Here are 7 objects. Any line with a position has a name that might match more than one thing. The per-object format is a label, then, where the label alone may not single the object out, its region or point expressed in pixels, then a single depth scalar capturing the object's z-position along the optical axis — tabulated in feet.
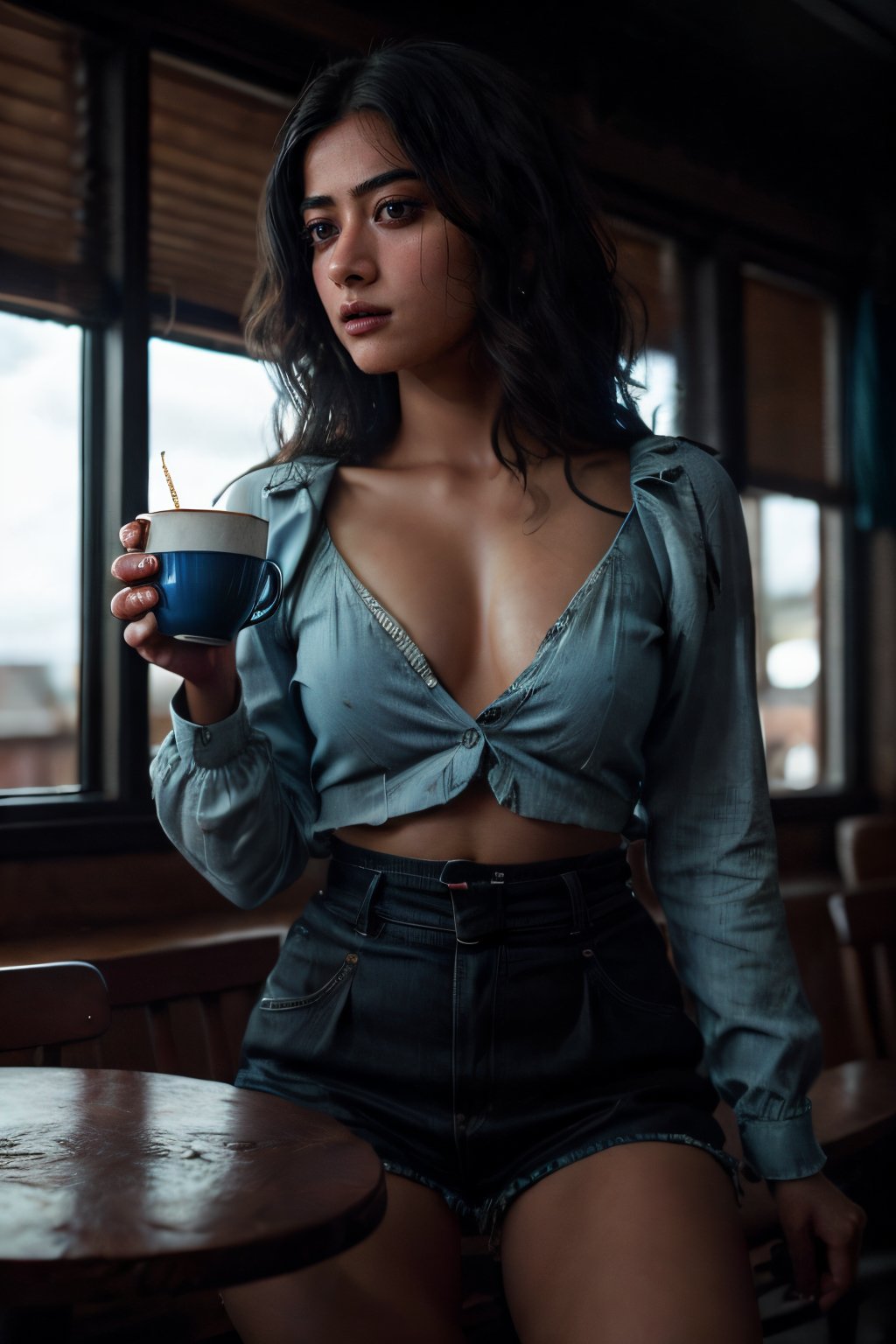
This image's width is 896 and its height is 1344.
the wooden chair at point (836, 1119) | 5.25
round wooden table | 2.07
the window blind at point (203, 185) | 8.73
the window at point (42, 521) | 7.97
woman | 3.38
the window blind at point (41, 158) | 7.91
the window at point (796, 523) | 13.65
